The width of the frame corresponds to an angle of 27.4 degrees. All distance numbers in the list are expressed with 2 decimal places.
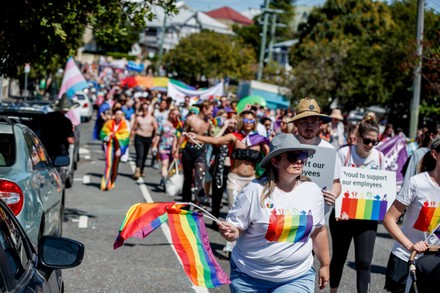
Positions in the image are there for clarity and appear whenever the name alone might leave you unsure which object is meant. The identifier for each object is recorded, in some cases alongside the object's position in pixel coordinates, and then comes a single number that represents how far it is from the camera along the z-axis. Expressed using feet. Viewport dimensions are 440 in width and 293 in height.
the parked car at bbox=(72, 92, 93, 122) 139.80
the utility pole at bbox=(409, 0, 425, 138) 70.74
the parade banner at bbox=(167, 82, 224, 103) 108.06
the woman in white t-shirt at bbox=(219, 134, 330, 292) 17.71
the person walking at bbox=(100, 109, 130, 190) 57.16
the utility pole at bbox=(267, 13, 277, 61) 213.46
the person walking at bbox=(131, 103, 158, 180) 64.23
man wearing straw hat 23.70
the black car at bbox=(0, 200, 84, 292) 12.13
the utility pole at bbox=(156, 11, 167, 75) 256.03
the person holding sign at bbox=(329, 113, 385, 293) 25.76
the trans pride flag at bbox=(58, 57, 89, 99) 63.62
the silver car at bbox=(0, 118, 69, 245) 24.38
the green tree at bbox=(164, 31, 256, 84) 219.20
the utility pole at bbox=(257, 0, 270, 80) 164.25
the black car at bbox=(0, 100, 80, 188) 46.14
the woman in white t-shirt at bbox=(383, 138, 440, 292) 19.27
